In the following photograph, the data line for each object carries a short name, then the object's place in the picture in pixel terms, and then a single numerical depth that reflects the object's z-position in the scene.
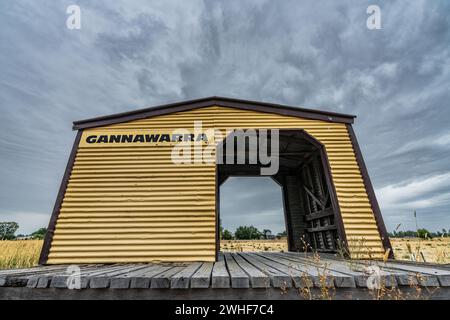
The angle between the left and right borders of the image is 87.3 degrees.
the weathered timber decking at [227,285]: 2.87
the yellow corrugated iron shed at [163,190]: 6.12
